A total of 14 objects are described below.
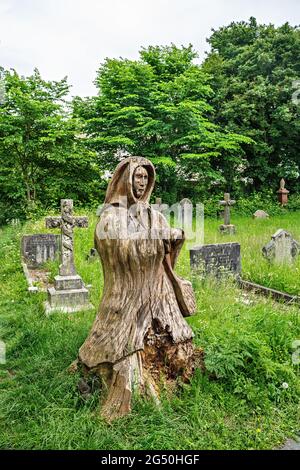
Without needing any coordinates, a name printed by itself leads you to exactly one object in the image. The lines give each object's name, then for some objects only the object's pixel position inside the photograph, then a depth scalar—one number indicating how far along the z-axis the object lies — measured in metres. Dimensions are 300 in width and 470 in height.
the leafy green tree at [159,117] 15.41
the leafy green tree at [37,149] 13.73
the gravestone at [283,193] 17.53
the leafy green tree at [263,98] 17.61
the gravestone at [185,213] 13.78
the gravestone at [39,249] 9.10
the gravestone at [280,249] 8.41
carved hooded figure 3.47
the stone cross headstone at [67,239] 6.89
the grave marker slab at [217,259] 7.20
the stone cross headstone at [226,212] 13.08
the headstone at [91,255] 8.62
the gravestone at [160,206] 12.96
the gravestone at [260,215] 15.81
